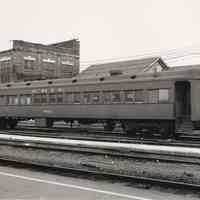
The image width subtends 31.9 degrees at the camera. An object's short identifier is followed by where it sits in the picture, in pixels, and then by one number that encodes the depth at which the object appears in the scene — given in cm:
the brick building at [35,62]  5106
